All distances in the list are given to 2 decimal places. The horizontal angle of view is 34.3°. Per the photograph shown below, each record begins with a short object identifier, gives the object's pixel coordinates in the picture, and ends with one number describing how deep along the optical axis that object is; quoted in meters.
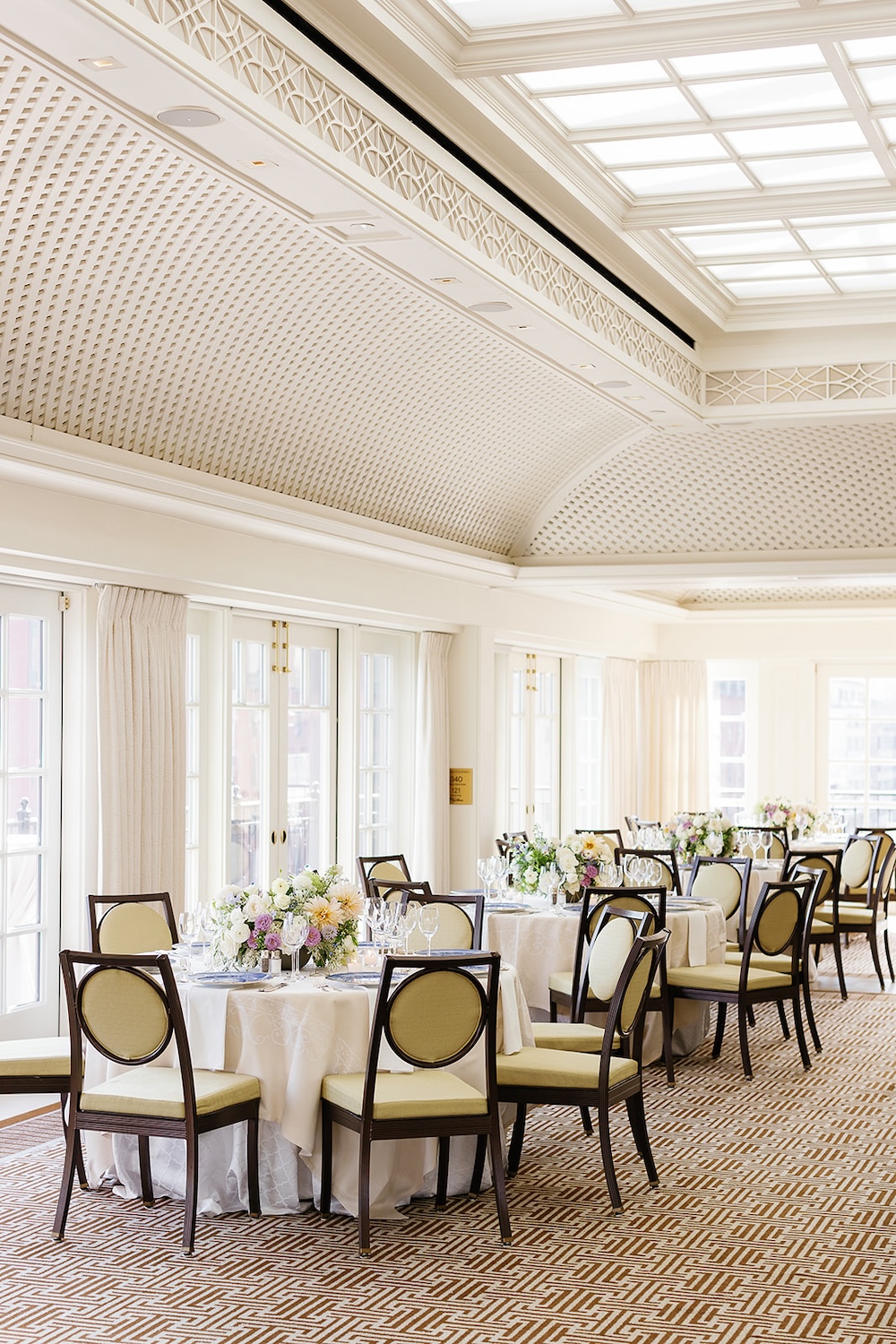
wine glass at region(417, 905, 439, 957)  5.82
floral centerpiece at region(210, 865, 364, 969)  5.54
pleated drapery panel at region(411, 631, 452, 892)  11.07
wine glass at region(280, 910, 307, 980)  5.57
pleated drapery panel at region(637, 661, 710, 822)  16.39
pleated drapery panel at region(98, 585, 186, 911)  7.31
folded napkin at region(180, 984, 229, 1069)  5.27
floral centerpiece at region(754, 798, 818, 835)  13.01
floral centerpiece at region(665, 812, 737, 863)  10.70
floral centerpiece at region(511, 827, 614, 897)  8.06
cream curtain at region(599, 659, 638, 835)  15.44
